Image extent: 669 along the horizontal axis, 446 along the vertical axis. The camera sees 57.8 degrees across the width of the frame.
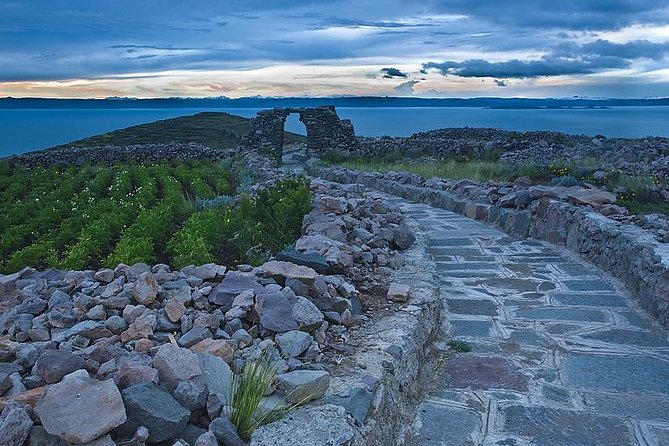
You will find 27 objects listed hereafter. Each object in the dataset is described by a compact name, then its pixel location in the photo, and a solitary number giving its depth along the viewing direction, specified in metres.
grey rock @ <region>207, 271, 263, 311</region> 3.90
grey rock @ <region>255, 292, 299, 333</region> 3.64
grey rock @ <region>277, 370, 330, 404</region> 2.97
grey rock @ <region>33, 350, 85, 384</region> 2.76
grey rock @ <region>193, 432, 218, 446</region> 2.41
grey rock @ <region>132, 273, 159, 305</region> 3.79
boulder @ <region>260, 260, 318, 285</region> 4.31
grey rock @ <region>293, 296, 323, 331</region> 3.74
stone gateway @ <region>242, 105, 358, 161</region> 25.23
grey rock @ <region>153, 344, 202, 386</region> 2.77
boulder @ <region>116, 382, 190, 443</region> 2.42
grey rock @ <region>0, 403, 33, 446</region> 2.28
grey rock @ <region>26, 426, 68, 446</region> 2.34
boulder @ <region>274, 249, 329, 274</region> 4.78
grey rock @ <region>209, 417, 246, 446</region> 2.52
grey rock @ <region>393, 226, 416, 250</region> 6.89
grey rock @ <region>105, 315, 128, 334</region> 3.47
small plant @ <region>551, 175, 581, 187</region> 10.72
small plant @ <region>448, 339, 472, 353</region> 4.66
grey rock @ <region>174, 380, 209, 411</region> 2.64
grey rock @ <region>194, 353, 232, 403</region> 2.80
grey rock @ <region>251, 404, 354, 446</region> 2.63
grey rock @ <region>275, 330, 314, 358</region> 3.45
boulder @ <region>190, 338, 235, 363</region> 3.18
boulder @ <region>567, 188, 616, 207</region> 8.04
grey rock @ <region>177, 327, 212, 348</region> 3.29
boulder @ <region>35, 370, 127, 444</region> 2.29
